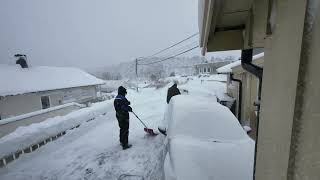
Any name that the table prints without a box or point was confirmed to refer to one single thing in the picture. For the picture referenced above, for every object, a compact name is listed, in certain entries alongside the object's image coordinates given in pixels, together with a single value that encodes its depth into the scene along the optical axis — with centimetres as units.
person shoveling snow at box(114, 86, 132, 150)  559
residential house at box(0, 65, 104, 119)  1343
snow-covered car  285
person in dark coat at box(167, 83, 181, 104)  862
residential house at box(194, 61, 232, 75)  5319
